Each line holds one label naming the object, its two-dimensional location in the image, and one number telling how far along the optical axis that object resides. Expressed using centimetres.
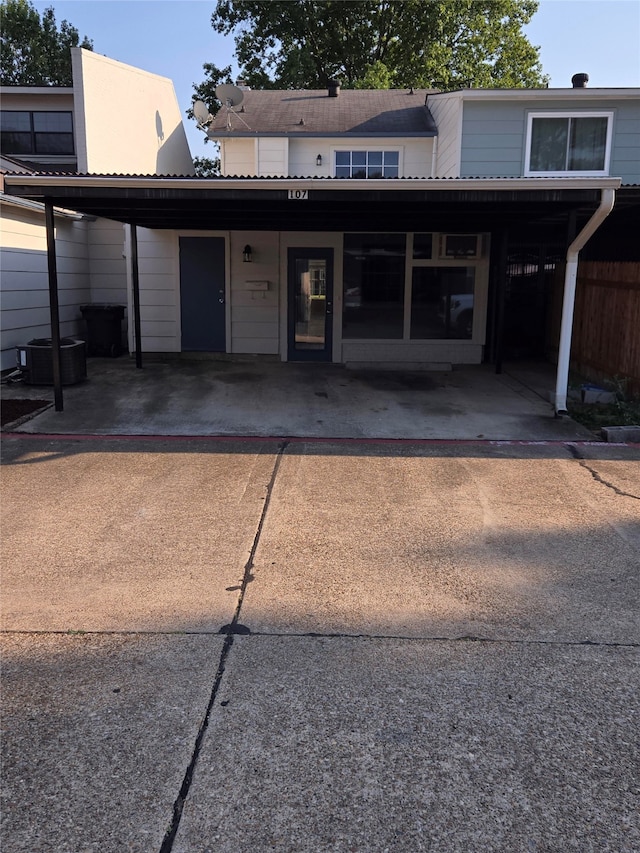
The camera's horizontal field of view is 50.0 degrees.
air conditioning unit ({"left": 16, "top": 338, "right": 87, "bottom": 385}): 1062
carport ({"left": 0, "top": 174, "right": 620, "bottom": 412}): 793
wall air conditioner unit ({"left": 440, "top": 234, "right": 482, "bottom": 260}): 1320
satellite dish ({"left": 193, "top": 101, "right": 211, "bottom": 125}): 1520
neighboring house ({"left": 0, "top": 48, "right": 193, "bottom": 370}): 1173
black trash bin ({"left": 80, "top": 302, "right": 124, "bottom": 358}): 1368
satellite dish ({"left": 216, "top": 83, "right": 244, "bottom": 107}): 1390
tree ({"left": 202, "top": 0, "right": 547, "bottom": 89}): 2608
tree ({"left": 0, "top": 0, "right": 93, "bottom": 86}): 3253
